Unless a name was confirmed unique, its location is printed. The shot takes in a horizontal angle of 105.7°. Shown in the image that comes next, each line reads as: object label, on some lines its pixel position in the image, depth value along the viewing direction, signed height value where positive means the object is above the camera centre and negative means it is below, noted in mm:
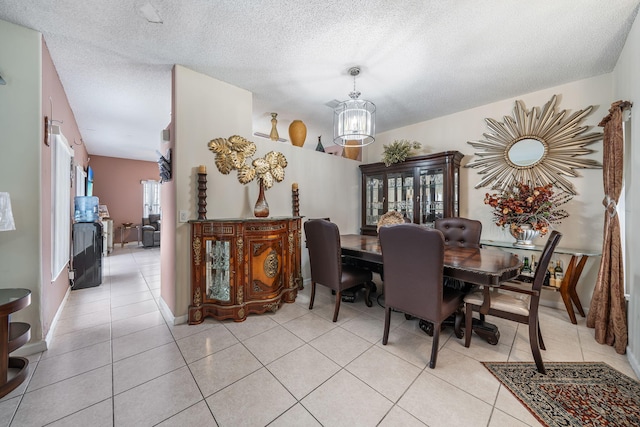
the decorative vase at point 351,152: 4406 +1109
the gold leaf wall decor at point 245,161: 2707 +633
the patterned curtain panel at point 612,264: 1983 -442
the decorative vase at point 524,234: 2758 -248
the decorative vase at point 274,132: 3396 +1136
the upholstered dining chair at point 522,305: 1745 -720
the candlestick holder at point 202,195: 2510 +190
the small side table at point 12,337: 1489 -813
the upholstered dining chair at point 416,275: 1741 -483
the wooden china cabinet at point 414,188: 3416 +383
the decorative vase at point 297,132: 3598 +1204
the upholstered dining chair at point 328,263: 2428 -528
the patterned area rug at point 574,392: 1346 -1133
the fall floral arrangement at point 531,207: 2684 +62
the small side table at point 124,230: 6926 -485
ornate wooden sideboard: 2469 -581
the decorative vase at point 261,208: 2857 +61
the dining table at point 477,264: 1696 -394
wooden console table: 2471 -689
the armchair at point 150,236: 6605 -620
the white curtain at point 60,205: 2398 +94
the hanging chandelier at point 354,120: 2469 +964
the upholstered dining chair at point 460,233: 2648 -233
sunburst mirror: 2766 +804
